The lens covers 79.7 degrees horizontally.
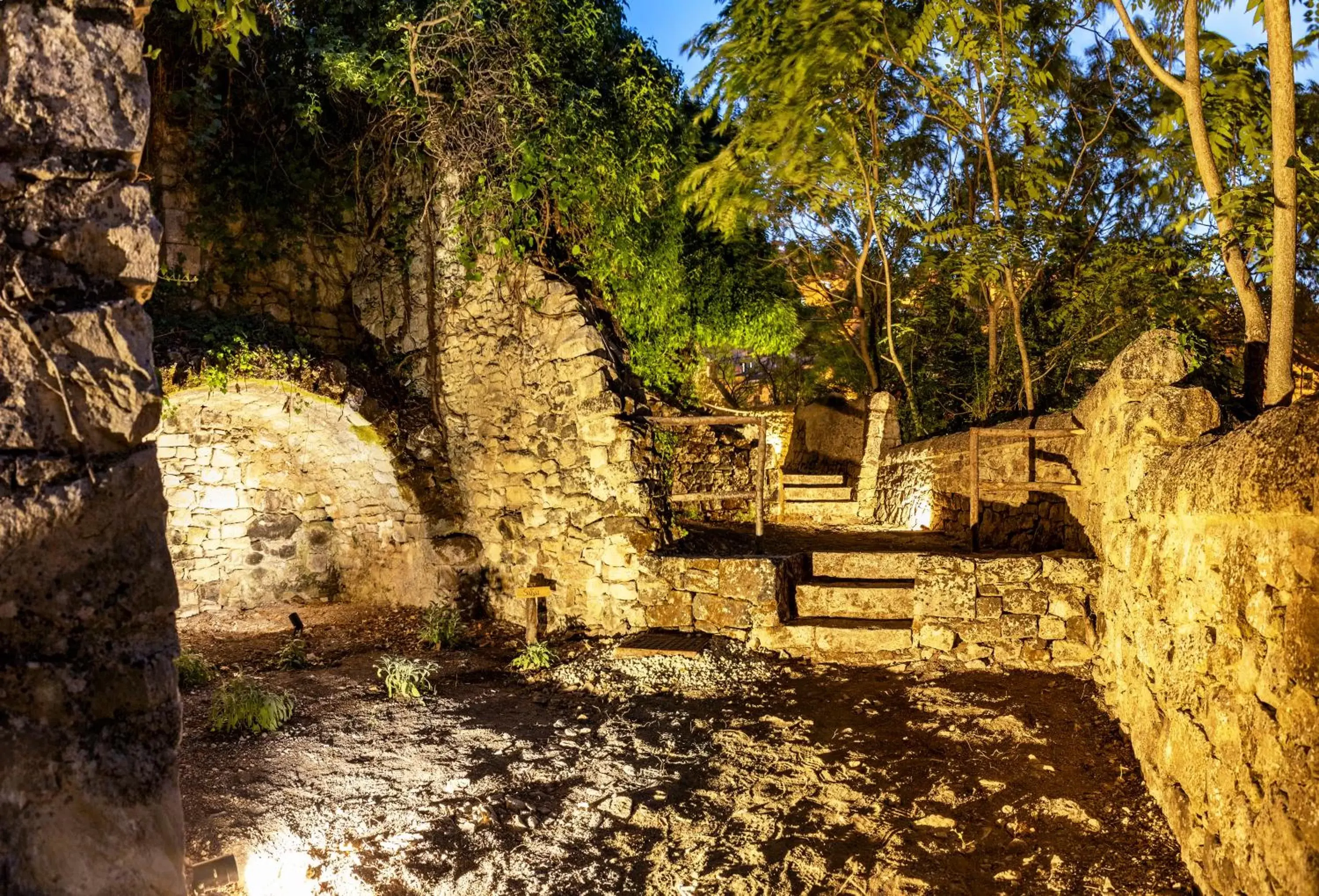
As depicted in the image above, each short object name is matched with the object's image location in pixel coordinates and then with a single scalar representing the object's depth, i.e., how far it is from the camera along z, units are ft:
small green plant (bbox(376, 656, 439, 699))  17.22
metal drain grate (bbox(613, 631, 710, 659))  18.02
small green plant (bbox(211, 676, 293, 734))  15.15
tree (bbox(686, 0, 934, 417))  23.25
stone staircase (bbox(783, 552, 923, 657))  17.79
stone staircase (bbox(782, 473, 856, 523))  32.89
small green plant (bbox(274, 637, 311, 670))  20.24
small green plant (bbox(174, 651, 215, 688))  18.57
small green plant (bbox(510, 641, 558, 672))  18.74
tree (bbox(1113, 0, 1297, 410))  11.51
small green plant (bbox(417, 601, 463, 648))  21.30
